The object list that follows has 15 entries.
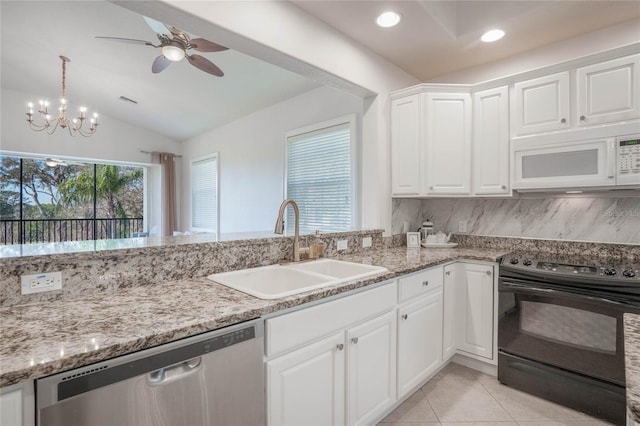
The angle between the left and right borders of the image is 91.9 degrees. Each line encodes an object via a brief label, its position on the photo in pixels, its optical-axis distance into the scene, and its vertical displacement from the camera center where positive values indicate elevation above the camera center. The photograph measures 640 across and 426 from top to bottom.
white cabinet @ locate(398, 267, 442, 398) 1.90 -0.78
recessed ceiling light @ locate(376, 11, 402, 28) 2.17 +1.37
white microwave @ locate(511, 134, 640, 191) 1.97 +0.32
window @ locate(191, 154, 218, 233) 5.96 +0.36
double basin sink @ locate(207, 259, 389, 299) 1.67 -0.37
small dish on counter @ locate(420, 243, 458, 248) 2.87 -0.32
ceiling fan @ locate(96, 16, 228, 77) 2.55 +1.44
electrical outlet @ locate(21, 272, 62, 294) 1.20 -0.28
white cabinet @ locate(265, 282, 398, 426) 1.26 -0.71
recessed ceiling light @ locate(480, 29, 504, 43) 2.37 +1.37
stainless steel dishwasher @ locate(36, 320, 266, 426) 0.81 -0.53
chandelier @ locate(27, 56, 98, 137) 3.96 +1.45
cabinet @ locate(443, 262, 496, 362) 2.31 -0.76
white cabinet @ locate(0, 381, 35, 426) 0.73 -0.47
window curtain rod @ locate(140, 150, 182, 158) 6.60 +1.28
